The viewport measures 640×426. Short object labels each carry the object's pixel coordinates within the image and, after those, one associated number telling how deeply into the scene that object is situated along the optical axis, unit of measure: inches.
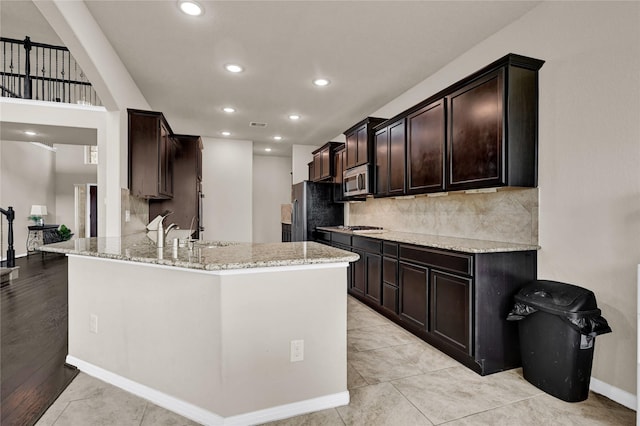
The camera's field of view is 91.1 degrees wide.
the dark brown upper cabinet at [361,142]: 166.1
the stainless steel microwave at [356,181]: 165.6
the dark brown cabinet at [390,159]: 139.5
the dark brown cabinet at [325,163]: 215.2
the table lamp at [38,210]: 289.0
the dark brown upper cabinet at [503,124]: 90.5
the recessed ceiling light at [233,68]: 132.6
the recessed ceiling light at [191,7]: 92.5
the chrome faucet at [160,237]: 85.7
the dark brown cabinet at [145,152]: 136.6
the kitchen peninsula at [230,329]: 66.0
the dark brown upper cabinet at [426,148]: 115.5
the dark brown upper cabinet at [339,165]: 200.5
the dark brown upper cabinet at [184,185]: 195.5
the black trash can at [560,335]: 73.2
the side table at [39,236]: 296.7
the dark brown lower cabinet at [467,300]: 89.9
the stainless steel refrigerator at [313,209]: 225.6
